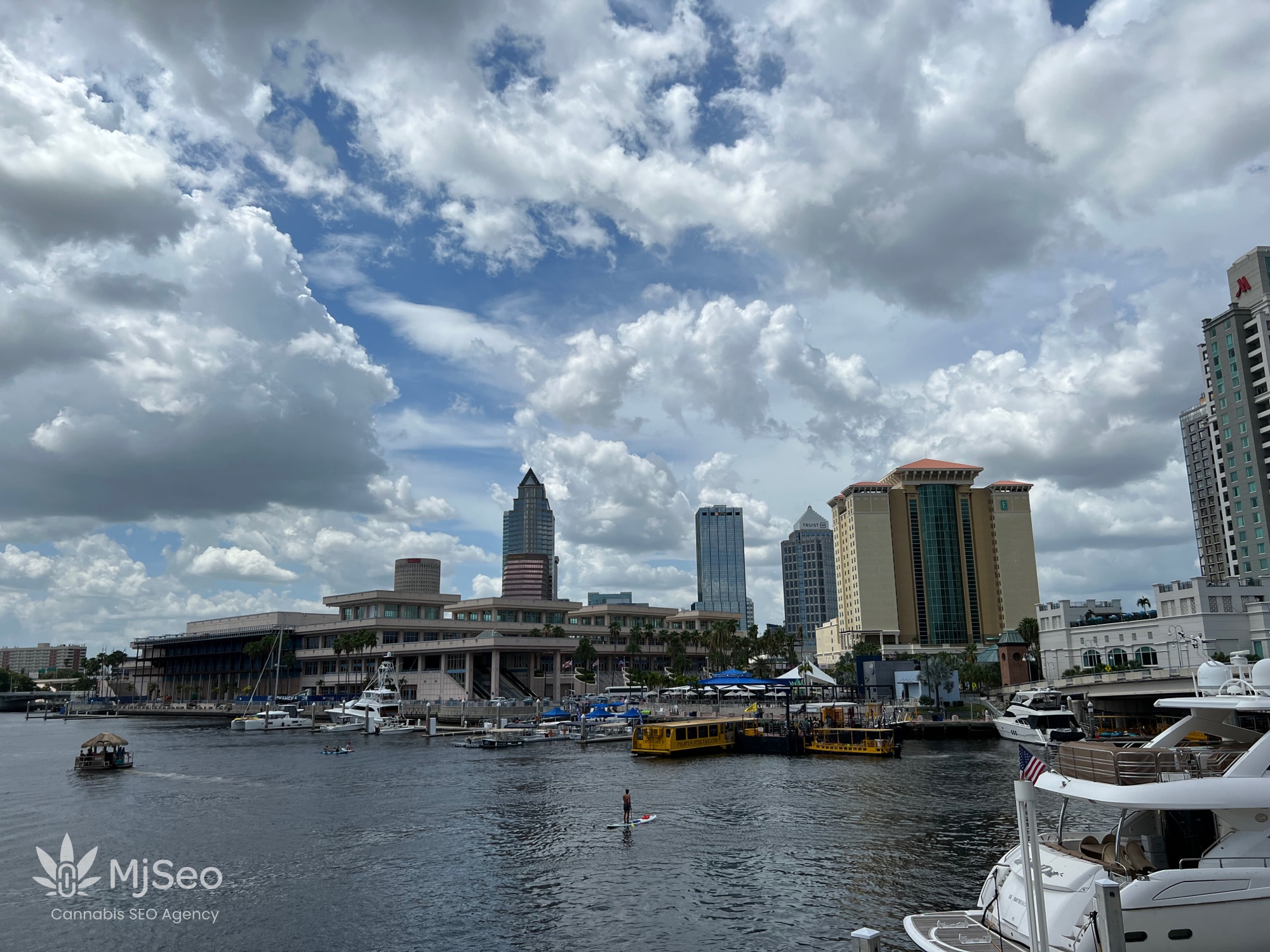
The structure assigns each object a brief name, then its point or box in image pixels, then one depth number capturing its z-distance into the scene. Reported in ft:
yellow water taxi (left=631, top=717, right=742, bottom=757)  282.97
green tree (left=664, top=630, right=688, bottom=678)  547.16
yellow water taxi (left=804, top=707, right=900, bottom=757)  264.11
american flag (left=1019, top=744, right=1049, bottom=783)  66.03
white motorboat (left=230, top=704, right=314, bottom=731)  443.73
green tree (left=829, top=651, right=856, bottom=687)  540.93
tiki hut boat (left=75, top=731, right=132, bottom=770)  262.26
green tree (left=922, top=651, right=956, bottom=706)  402.11
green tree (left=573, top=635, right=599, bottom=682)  536.01
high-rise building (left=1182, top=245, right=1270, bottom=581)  495.82
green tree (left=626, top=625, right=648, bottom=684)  569.64
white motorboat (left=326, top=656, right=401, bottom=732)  407.64
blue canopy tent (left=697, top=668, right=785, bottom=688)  343.26
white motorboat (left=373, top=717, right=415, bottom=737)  390.83
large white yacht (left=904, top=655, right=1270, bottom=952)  60.54
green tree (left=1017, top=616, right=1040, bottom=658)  480.64
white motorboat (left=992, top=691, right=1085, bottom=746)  274.57
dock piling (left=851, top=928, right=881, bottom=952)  55.42
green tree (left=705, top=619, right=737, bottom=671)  542.98
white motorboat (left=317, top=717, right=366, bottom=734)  415.23
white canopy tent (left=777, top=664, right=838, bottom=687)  350.15
